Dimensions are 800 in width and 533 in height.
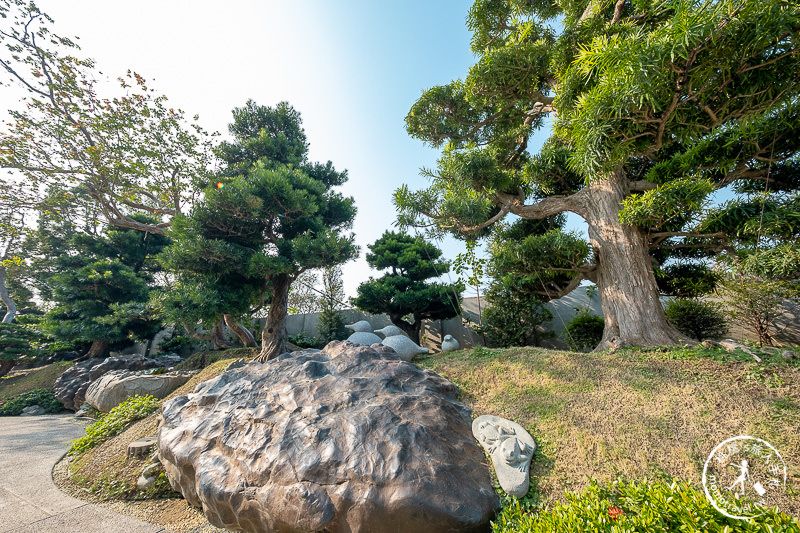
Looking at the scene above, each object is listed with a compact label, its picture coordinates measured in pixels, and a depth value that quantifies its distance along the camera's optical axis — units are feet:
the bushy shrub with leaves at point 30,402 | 19.35
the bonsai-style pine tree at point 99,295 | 24.75
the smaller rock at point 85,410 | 17.56
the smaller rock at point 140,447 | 9.13
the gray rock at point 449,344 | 15.23
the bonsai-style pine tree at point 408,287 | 22.24
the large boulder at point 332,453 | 5.33
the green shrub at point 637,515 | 3.65
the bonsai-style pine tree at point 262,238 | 15.20
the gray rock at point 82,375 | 19.63
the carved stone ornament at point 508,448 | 5.68
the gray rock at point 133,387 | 15.24
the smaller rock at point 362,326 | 24.26
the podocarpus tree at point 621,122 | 6.73
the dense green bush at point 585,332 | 16.53
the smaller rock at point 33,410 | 19.28
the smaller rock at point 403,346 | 14.43
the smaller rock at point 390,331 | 19.56
